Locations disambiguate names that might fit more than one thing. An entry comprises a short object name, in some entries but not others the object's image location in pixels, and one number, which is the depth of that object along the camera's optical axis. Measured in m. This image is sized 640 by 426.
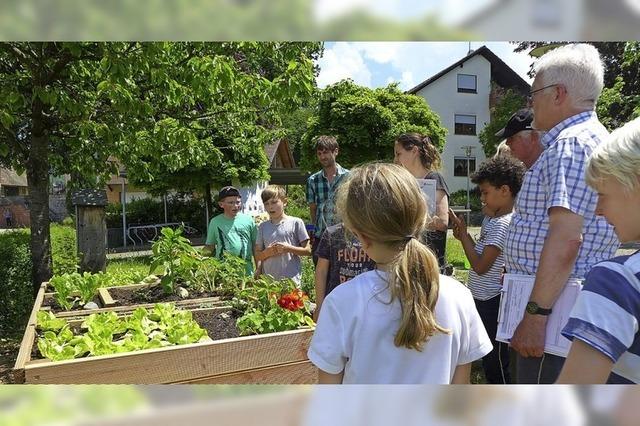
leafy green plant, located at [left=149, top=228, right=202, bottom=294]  3.79
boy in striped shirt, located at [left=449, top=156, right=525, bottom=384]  2.94
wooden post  5.64
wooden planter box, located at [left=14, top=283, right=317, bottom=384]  2.23
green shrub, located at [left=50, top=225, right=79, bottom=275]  5.07
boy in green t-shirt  4.29
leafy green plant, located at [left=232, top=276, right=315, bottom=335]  2.72
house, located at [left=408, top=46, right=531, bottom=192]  19.52
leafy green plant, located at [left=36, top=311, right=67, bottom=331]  2.83
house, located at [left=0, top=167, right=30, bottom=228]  12.61
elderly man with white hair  1.65
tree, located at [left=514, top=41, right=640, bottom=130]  7.68
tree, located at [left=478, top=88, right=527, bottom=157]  15.17
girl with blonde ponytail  1.20
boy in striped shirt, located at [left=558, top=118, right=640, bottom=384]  0.90
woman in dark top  3.09
